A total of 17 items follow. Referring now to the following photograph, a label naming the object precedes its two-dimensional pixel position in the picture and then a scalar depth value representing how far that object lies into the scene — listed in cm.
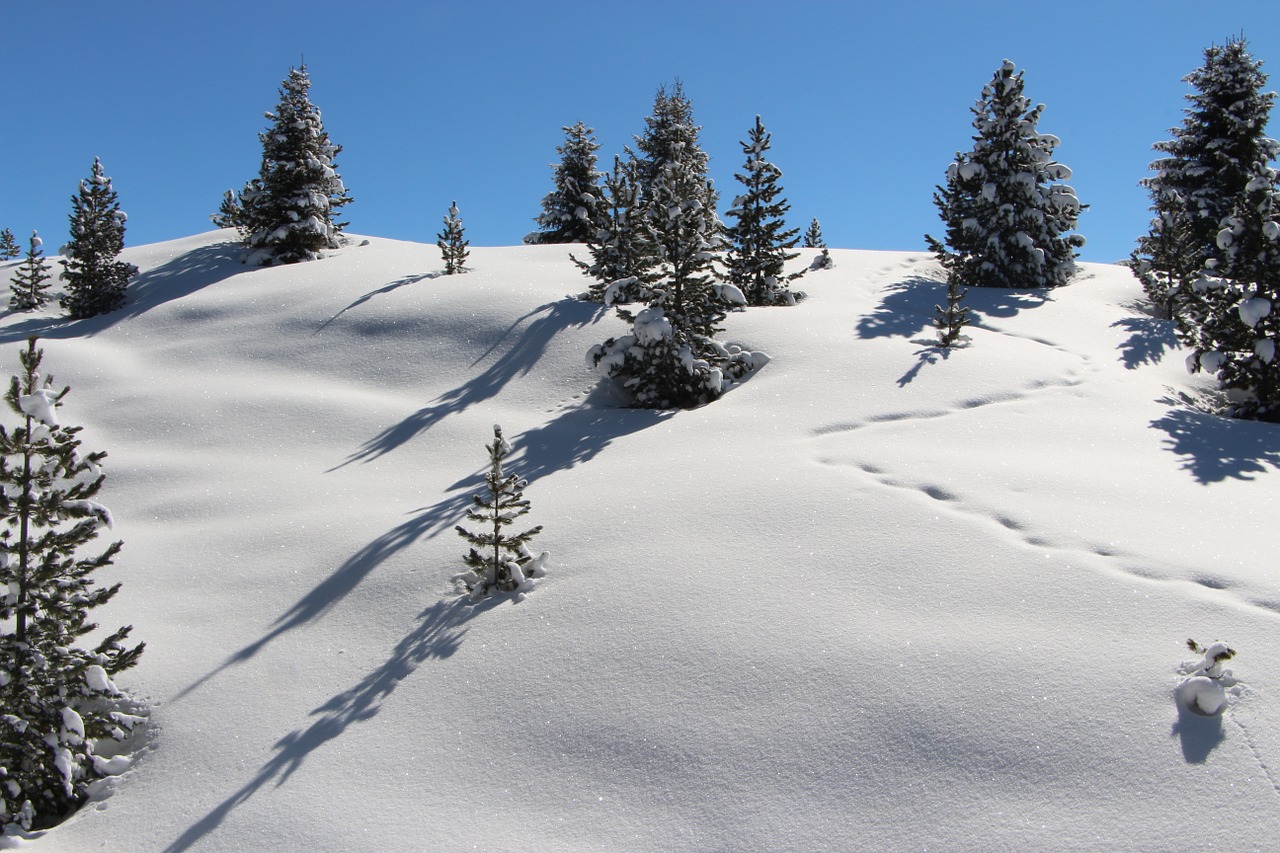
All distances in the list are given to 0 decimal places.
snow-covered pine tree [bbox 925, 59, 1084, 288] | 2356
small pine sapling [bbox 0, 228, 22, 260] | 4247
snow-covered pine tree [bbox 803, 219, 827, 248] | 4288
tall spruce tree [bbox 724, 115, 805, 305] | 2133
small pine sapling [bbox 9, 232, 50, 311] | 2634
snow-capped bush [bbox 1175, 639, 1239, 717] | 556
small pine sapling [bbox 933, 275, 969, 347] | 1630
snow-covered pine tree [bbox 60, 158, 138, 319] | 2466
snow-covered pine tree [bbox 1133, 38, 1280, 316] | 2502
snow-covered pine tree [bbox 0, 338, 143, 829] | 647
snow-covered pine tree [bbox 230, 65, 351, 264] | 2880
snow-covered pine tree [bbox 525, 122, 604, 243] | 3188
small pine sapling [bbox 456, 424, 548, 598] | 873
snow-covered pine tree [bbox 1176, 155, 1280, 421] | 1364
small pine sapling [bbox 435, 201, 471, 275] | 2488
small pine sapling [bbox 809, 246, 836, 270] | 2720
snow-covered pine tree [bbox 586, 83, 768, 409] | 1485
